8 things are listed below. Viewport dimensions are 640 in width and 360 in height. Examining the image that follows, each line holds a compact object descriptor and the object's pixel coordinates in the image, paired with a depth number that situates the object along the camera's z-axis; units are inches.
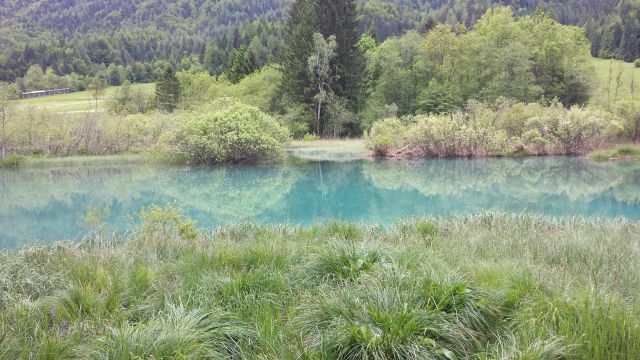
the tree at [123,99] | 2242.0
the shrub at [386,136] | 1098.1
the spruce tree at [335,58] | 1673.2
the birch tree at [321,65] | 1556.3
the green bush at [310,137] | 1565.0
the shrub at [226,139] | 943.7
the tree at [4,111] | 1073.3
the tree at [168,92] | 2145.7
